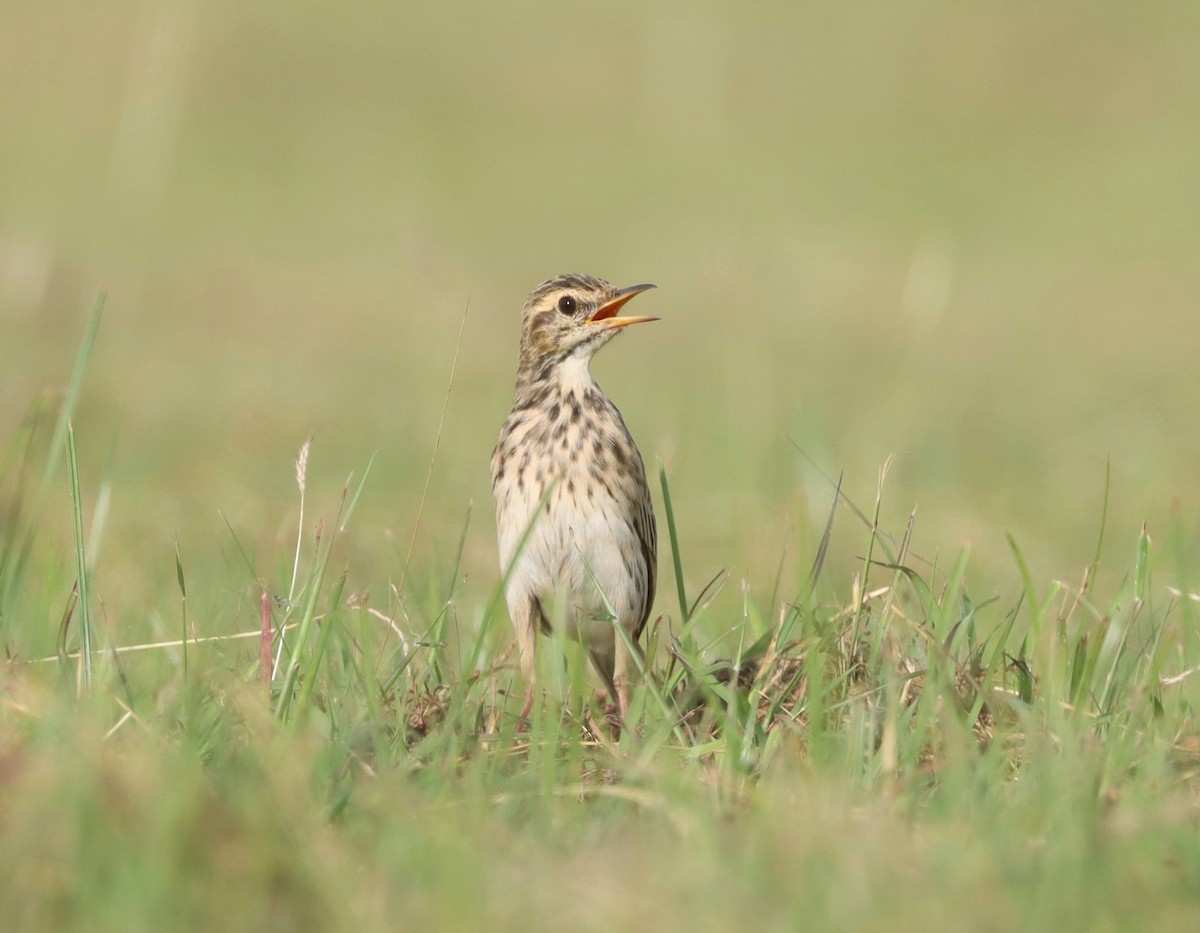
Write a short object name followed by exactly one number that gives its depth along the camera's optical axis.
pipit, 11.75
